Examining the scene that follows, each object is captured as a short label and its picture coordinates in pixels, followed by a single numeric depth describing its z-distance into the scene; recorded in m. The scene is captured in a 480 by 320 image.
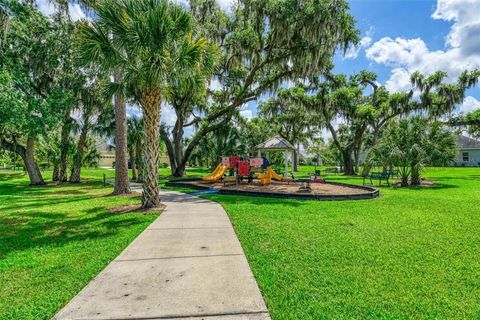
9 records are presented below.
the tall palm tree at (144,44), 7.46
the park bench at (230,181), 15.79
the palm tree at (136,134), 19.22
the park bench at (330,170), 33.09
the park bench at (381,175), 15.64
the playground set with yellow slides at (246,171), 15.52
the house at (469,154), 43.09
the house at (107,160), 59.25
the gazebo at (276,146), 18.24
